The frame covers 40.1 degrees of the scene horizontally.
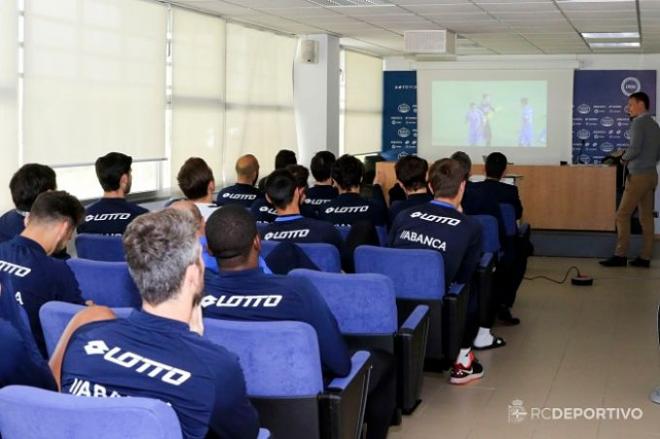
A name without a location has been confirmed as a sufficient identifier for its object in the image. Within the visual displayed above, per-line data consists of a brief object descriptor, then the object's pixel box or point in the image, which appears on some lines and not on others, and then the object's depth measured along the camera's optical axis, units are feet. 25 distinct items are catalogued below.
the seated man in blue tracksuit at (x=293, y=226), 14.88
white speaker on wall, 37.19
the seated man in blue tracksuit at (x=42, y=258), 10.57
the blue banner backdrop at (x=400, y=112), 48.80
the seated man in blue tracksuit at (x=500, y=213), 21.70
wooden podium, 34.68
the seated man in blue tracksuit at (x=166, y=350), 6.62
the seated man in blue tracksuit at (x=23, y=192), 14.58
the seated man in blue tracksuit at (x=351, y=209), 19.40
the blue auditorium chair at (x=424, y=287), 14.64
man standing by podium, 31.19
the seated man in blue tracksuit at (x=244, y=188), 22.90
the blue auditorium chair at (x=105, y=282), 12.89
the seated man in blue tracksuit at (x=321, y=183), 22.53
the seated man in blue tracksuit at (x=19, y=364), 7.86
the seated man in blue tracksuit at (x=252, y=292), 9.75
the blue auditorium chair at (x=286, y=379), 8.92
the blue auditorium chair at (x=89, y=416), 5.95
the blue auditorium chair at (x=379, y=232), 17.98
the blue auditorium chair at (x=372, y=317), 12.15
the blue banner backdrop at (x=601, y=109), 44.39
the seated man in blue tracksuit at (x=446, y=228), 15.69
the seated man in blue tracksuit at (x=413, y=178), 19.49
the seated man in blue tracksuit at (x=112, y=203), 17.31
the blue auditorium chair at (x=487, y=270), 17.28
